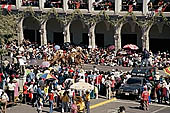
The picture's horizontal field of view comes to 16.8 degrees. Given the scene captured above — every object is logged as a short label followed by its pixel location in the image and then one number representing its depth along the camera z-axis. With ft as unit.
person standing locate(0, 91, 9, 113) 103.96
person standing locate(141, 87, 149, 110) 110.01
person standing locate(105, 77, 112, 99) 120.98
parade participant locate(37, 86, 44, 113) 108.78
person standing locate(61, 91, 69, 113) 106.11
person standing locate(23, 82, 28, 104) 113.70
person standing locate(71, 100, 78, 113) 101.31
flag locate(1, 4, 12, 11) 203.72
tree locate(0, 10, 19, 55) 133.90
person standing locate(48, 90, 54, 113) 106.52
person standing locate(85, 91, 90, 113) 106.15
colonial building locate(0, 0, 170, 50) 176.24
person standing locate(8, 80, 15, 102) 112.06
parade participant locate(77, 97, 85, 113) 102.99
